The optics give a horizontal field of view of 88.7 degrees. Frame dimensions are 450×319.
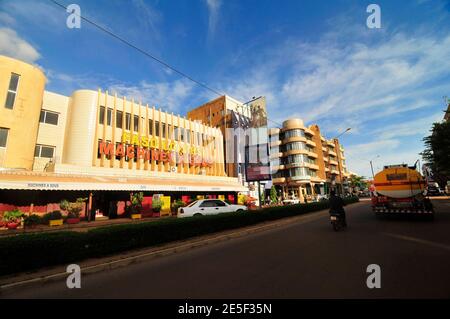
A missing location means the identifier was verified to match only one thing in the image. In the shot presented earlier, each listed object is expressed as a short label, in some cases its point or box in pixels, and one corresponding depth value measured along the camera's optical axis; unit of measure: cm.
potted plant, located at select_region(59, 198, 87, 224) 1701
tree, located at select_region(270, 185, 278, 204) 4334
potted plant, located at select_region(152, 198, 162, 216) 2223
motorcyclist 1052
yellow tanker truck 1177
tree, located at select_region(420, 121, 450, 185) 1959
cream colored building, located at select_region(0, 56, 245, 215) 1636
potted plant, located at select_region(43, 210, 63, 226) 1575
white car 1508
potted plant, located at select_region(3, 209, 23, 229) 1429
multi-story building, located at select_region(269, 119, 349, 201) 5356
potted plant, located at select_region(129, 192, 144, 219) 2106
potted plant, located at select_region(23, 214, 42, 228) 1505
